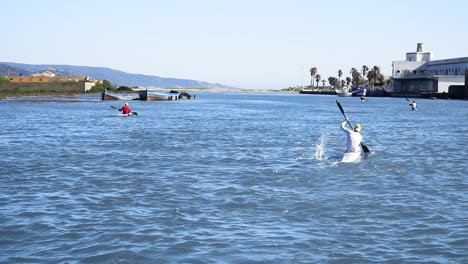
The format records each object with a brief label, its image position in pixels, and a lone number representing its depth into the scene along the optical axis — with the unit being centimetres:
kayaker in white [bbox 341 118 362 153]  2473
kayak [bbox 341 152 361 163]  2572
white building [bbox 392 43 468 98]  16138
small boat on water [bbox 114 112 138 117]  6606
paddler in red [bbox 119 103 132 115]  6550
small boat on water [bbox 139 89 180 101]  13725
